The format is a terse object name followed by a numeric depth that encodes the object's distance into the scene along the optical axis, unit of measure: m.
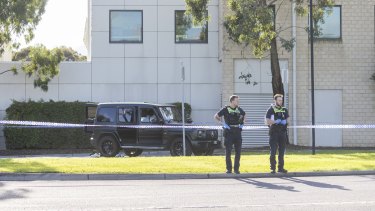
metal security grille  30.03
